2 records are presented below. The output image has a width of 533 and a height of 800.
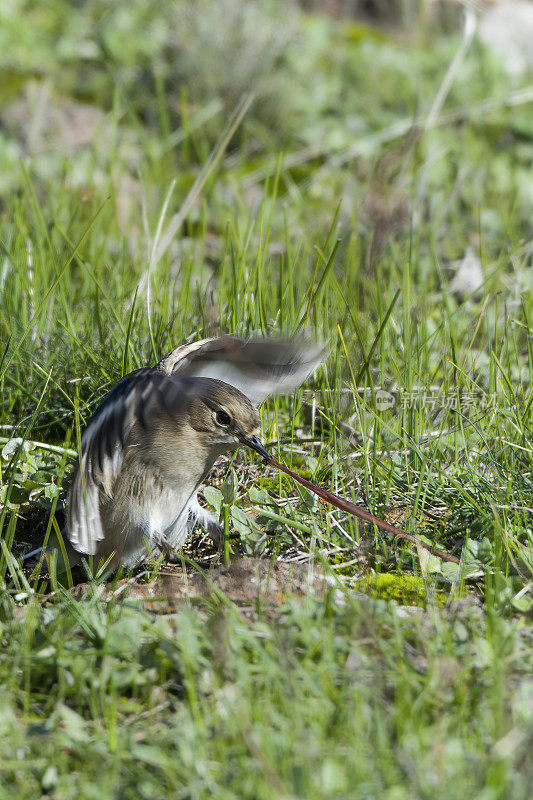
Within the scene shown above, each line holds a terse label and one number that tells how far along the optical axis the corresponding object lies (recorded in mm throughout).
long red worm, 5504
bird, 5824
